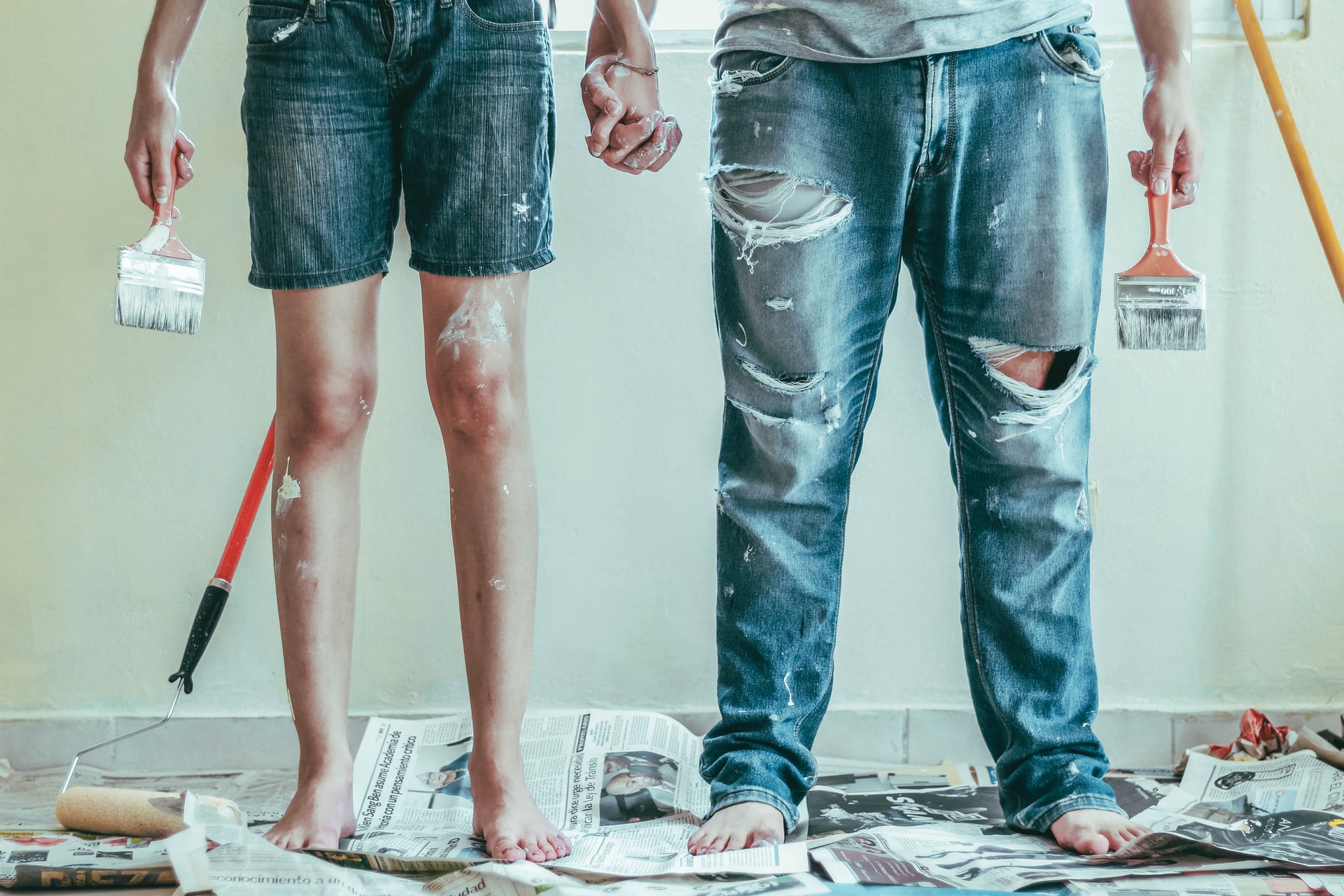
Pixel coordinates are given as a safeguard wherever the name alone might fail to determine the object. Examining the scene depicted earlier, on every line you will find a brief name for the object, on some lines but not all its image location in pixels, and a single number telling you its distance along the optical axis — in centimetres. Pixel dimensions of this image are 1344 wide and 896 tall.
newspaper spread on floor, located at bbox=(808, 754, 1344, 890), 317
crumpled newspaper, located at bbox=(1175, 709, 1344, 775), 362
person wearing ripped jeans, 328
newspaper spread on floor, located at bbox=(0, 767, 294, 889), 324
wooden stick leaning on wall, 362
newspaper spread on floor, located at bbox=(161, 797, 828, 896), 313
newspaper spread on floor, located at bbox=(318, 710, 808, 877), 322
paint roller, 337
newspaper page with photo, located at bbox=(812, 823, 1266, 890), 316
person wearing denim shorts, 327
